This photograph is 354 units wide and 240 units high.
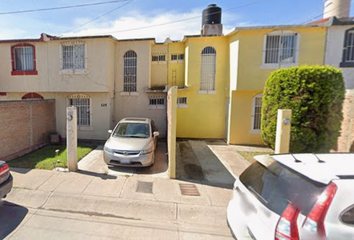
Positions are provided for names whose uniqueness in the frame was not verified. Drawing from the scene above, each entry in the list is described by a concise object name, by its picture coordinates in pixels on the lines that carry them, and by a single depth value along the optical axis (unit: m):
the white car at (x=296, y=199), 1.74
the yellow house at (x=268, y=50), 8.49
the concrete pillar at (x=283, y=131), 5.02
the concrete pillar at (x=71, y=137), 5.87
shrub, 5.75
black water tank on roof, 11.41
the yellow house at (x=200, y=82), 10.12
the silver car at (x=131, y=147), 5.96
